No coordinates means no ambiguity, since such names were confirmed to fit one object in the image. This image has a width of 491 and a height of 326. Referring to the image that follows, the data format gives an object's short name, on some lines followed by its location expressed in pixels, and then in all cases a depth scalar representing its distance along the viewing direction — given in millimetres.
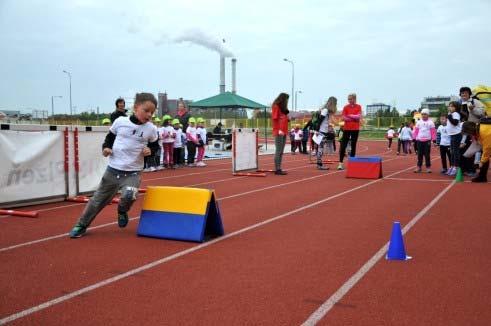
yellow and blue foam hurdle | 6000
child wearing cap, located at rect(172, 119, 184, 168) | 17047
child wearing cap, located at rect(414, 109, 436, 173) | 14055
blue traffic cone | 5184
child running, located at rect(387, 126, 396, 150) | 31750
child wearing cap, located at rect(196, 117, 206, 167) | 18391
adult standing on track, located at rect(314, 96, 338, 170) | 15014
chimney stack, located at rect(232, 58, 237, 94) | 69938
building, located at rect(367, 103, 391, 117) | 117594
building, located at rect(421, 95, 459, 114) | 138025
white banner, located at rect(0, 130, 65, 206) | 8438
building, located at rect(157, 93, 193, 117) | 41531
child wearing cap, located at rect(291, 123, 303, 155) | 27119
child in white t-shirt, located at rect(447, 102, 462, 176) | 13206
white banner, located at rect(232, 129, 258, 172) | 14414
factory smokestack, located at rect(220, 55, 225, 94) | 63100
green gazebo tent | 30156
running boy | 6293
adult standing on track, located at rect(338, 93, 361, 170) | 13945
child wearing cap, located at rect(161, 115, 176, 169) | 16734
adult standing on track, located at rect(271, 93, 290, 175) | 13820
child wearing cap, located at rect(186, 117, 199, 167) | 18091
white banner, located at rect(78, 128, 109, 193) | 10039
